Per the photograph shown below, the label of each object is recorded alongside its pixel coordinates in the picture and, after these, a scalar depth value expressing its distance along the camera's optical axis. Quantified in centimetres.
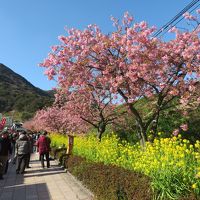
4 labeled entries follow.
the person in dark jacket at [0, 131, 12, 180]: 767
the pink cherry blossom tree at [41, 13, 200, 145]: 618
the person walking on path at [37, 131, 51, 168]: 967
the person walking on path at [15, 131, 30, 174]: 855
